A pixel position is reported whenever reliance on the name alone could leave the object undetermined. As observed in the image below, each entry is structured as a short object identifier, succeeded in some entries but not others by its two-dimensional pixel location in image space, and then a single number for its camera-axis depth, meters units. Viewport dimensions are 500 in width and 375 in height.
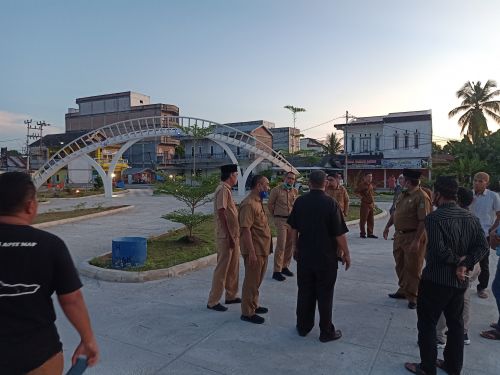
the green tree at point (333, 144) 46.61
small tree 8.92
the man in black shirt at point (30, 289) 1.90
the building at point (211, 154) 49.44
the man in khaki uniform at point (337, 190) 8.90
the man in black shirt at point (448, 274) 3.33
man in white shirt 5.44
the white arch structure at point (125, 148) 28.19
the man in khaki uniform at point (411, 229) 4.97
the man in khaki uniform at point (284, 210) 6.88
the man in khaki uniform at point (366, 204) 10.45
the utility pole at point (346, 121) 36.28
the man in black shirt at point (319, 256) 4.22
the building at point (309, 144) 67.00
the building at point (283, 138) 55.97
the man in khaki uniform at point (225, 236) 4.99
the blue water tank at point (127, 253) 6.84
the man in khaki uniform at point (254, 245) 4.73
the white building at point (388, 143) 38.41
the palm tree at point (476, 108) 34.91
